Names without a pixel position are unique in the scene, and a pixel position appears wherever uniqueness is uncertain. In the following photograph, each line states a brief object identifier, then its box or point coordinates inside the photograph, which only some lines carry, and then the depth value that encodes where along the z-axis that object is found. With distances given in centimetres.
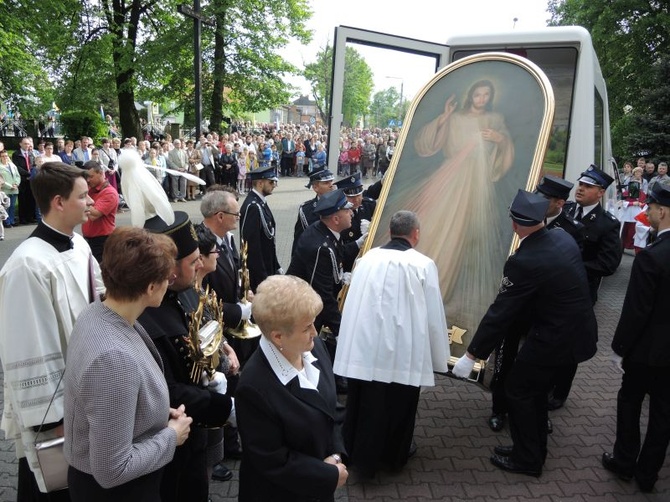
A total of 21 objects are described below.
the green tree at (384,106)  7988
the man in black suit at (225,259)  383
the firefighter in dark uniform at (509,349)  467
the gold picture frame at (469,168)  455
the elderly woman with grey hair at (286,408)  217
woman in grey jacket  190
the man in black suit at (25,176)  1271
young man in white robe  254
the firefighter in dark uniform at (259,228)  540
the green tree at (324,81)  2626
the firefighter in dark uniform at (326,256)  451
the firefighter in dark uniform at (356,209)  637
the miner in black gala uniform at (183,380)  244
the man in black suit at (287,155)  2630
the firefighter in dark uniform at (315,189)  605
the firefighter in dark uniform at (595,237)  510
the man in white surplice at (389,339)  360
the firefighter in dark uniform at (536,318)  369
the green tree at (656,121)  1747
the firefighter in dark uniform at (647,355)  359
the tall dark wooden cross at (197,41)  1269
